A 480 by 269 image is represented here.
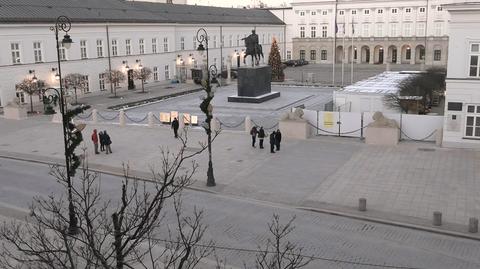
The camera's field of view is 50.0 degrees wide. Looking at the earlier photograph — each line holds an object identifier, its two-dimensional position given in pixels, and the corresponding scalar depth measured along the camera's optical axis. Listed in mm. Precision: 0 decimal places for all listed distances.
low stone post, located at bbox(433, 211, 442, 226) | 15055
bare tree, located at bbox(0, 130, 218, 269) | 6961
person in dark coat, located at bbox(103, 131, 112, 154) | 25234
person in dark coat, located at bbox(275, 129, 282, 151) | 24719
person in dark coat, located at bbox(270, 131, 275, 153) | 24359
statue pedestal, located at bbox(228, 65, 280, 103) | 40656
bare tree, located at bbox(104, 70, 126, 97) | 46250
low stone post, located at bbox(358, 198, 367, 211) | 16375
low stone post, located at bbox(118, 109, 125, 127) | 32594
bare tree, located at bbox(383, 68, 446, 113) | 30578
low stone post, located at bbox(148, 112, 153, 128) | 31781
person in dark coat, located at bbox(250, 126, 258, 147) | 25578
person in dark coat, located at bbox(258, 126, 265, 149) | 25344
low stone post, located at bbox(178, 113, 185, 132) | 31094
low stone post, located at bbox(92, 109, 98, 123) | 33406
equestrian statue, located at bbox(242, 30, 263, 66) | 41778
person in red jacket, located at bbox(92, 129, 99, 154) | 25328
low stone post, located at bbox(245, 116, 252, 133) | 29250
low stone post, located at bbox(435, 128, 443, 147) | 24750
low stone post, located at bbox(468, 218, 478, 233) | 14461
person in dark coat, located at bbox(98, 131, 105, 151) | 25280
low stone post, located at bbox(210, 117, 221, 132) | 29828
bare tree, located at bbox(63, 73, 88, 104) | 42006
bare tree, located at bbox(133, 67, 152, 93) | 49156
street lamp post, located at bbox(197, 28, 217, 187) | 19438
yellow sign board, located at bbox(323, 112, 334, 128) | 27828
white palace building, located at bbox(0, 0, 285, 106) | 40125
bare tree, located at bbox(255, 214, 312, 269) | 12873
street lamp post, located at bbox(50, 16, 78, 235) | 14344
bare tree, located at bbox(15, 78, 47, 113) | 38594
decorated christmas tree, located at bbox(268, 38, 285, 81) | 57094
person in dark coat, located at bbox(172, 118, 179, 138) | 28453
